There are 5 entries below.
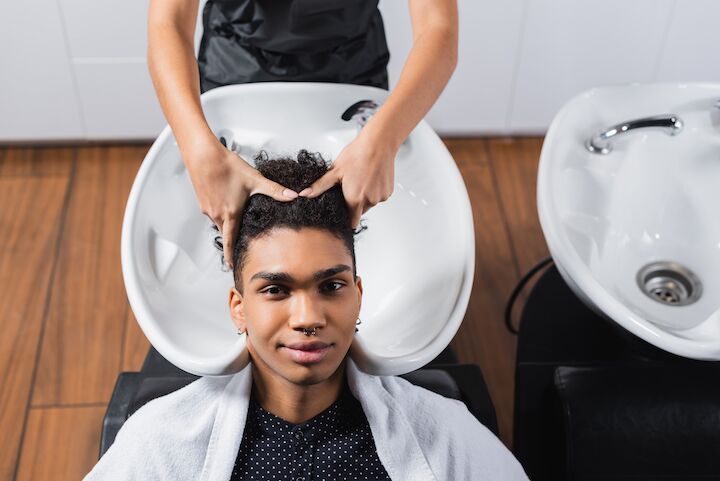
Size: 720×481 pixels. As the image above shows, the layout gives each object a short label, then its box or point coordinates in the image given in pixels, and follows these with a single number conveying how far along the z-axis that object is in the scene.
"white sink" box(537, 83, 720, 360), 1.48
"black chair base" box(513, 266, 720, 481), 1.34
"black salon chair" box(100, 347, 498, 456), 1.32
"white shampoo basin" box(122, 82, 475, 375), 1.27
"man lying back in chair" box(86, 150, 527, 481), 1.14
